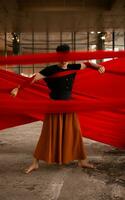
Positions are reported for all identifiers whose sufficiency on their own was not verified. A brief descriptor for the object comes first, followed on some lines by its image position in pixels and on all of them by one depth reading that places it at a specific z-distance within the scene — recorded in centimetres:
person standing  397
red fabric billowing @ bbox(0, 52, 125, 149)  455
